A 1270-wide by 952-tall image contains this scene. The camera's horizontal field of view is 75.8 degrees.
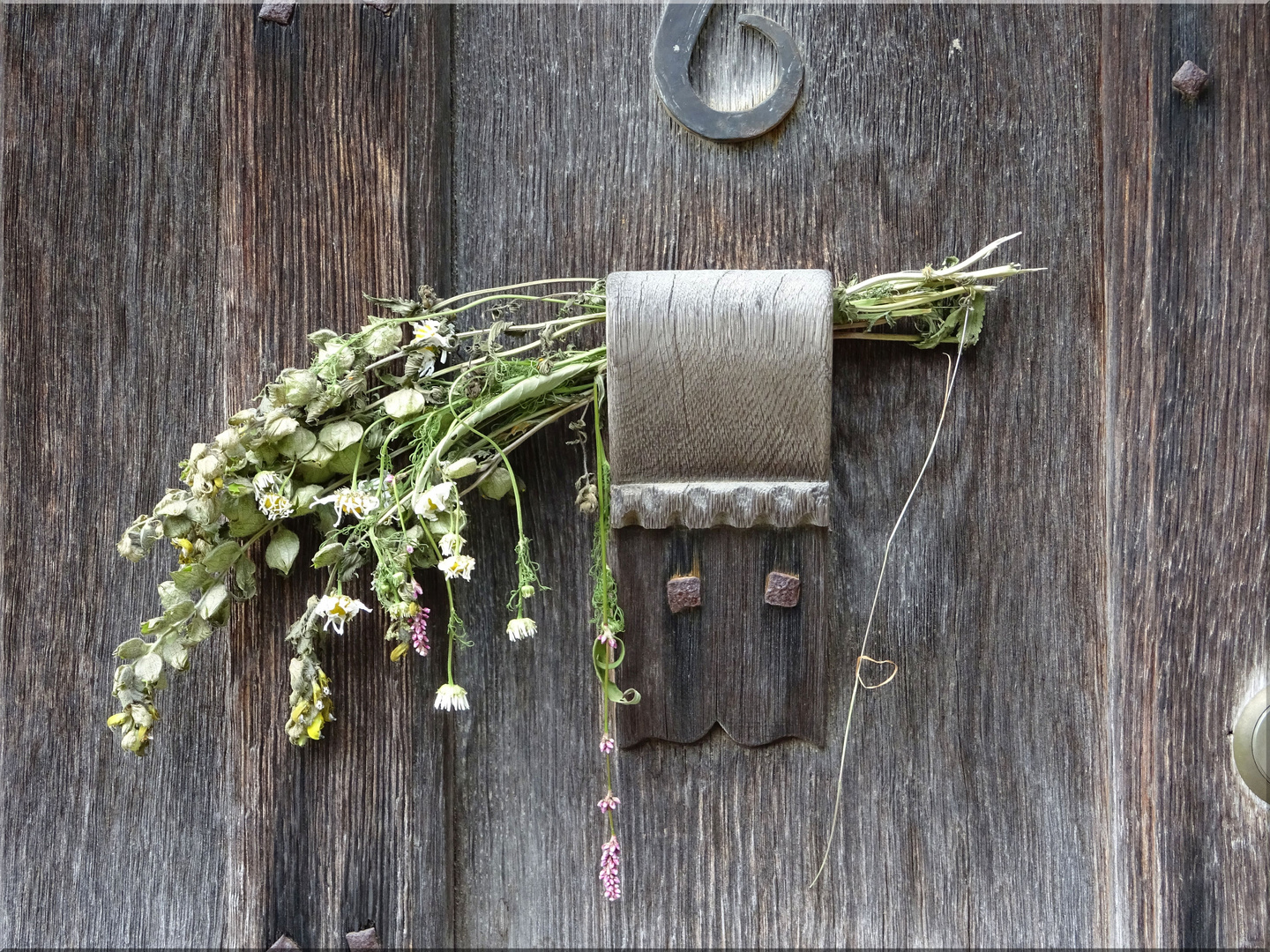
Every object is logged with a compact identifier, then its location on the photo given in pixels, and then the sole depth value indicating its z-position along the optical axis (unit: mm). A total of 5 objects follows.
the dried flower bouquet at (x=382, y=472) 799
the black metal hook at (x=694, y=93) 968
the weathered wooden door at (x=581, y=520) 961
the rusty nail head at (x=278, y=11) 940
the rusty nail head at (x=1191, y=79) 917
